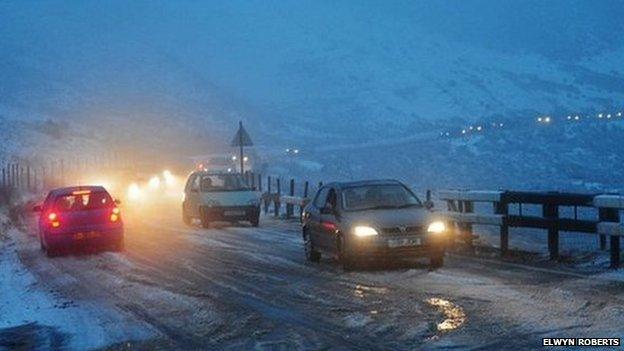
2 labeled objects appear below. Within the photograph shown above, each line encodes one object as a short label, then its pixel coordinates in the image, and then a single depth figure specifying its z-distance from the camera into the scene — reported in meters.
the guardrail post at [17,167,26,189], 59.49
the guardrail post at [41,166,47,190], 61.88
